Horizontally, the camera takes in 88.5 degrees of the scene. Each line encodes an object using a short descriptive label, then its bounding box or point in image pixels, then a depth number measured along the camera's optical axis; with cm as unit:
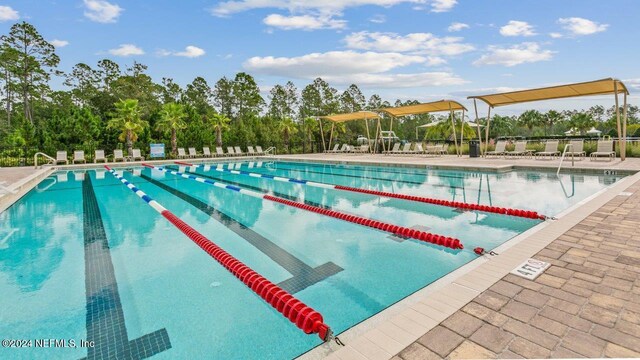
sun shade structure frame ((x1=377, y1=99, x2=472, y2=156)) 1510
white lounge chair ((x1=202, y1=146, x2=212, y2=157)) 2123
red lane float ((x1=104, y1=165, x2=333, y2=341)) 233
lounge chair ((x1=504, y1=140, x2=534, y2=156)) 1459
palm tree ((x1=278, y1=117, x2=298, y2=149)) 2439
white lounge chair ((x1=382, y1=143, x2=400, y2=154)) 2017
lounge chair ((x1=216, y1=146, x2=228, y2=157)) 2178
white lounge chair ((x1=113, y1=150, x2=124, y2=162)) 1842
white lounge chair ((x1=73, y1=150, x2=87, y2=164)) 1711
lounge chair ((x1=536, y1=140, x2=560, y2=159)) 1348
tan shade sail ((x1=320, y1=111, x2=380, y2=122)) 1943
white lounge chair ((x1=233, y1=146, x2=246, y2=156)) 2255
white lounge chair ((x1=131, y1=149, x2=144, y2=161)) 1906
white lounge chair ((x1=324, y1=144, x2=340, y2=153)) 2442
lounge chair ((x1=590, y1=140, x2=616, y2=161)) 1211
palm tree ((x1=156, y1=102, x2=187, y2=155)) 2019
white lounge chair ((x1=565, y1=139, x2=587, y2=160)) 1290
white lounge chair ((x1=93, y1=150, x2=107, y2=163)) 1798
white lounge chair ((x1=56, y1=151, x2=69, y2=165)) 1658
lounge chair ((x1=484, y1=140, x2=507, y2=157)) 1489
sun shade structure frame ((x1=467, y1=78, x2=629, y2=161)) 1063
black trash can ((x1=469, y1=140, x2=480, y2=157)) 1555
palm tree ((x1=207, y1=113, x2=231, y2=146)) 2241
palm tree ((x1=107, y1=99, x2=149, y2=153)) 1841
